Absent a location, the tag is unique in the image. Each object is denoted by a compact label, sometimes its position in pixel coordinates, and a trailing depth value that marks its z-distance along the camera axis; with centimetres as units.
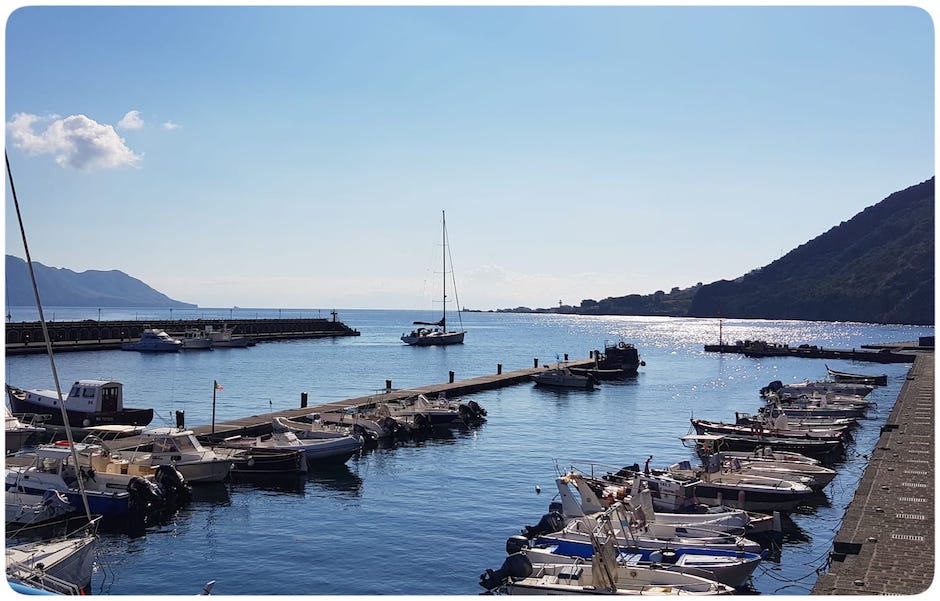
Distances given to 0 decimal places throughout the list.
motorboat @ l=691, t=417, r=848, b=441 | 4375
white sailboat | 14700
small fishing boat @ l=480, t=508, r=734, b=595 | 1844
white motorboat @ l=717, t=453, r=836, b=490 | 3241
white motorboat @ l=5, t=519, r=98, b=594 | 1822
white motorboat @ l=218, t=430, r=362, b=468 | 3638
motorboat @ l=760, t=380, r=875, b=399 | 6531
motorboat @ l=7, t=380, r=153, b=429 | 4269
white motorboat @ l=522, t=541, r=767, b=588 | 2061
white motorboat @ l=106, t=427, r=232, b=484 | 3142
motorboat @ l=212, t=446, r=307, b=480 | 3397
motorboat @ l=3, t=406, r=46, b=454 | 3669
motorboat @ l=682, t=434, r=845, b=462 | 4019
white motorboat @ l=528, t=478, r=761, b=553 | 2214
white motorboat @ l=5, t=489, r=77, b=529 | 2586
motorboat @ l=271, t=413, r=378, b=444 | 3816
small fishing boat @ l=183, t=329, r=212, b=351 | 12062
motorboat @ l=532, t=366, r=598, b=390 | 7469
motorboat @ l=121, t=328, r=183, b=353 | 11425
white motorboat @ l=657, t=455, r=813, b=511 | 2944
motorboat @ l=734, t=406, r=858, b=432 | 4606
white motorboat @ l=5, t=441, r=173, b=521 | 2703
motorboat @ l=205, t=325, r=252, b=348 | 12606
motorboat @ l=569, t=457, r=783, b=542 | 2456
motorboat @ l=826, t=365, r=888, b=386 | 8031
